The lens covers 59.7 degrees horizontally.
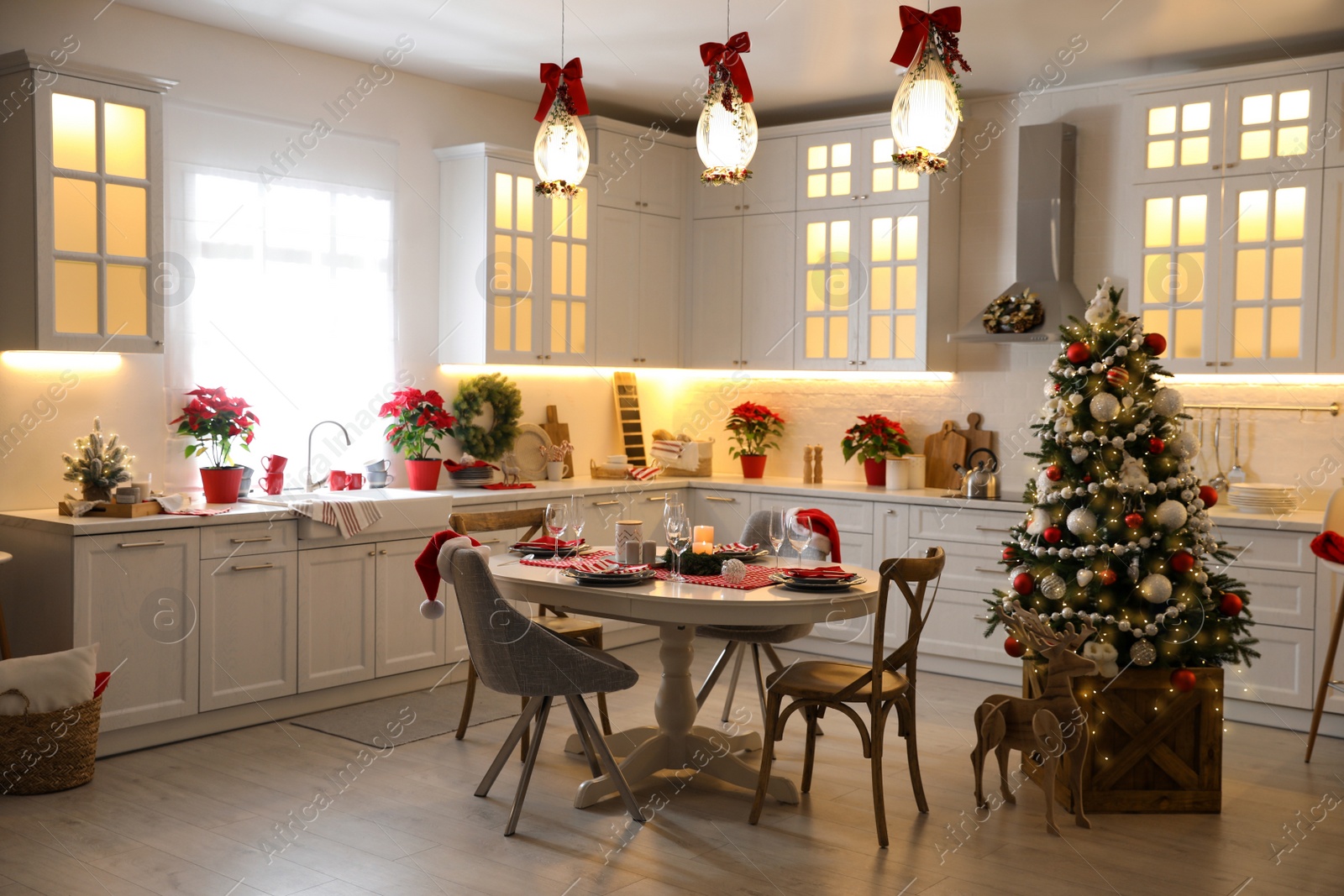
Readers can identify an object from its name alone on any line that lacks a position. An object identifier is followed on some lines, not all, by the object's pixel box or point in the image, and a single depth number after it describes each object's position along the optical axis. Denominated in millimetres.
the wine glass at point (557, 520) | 4137
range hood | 5984
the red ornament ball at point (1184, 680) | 3959
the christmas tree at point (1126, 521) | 3996
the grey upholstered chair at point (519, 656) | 3596
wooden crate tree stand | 3979
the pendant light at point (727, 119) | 3551
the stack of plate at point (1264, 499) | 5184
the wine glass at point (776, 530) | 4789
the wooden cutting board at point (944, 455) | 6430
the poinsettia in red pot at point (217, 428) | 4914
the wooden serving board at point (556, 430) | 6680
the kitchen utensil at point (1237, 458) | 5613
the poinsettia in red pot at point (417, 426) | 5762
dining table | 3516
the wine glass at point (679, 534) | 3948
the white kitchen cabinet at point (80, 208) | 4367
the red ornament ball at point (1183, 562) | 3967
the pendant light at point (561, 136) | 3877
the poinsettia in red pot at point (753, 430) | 6969
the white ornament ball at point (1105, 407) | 4008
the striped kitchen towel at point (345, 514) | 4918
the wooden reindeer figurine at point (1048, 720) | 3752
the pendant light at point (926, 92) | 3305
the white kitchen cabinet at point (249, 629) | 4641
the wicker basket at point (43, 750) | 3936
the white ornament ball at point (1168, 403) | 4023
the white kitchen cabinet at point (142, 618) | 4285
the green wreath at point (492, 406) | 6137
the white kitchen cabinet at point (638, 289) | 6727
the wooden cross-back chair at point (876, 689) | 3613
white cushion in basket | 3938
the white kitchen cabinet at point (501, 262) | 6012
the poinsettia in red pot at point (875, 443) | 6430
